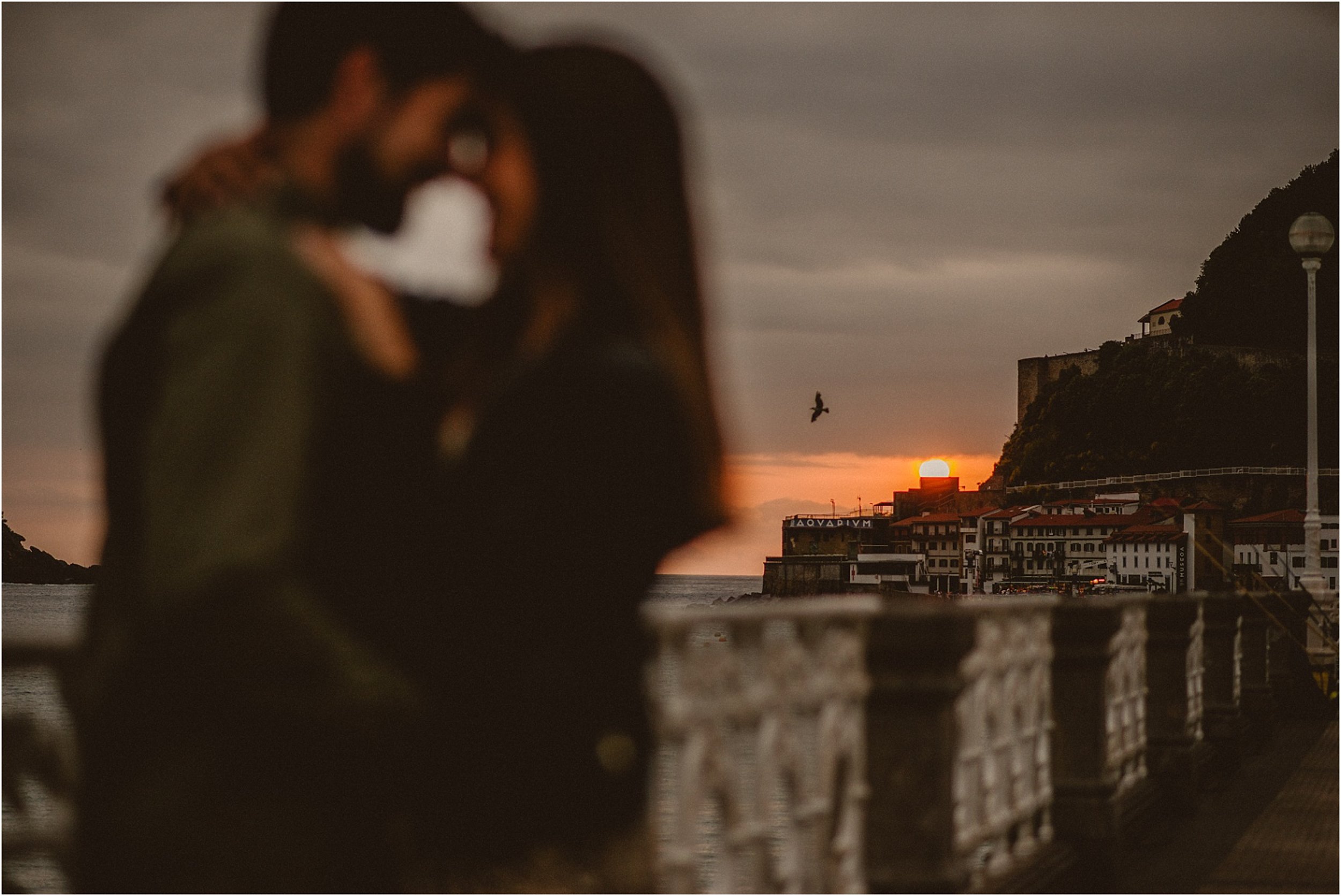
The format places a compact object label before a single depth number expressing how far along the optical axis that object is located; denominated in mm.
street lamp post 15688
